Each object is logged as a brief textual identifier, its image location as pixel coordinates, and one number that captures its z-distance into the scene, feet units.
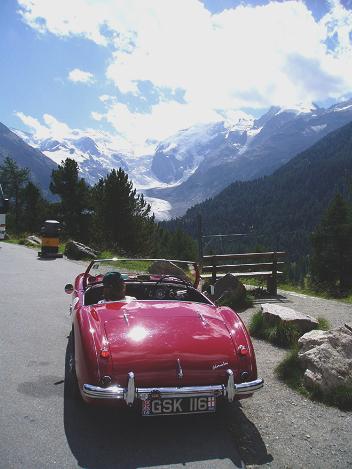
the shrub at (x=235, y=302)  32.24
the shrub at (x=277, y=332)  23.34
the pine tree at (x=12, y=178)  229.66
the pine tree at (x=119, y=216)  121.39
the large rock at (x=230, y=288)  32.59
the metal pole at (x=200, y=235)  42.45
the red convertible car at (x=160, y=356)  12.92
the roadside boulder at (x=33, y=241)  91.57
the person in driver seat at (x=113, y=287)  17.99
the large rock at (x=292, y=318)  24.20
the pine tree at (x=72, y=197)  165.78
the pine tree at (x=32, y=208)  202.73
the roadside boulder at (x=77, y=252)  68.64
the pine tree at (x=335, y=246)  136.87
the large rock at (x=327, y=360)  16.63
